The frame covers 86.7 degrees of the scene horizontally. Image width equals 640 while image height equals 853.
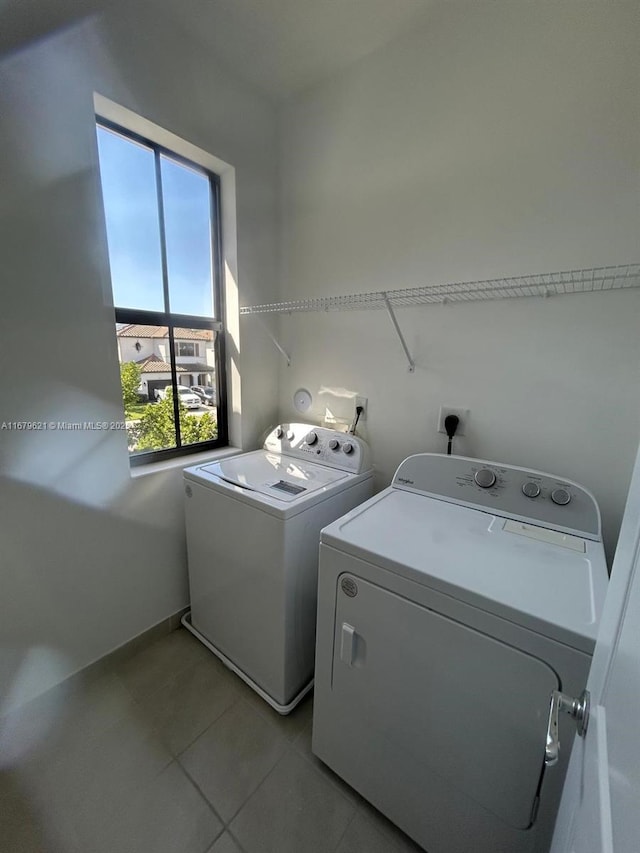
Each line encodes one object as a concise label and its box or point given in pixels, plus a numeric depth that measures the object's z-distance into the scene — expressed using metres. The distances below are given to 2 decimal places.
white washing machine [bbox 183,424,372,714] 1.30
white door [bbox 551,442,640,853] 0.33
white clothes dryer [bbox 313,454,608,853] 0.78
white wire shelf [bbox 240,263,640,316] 1.14
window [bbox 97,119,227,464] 1.51
